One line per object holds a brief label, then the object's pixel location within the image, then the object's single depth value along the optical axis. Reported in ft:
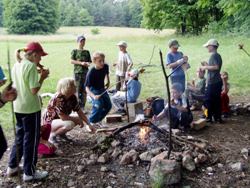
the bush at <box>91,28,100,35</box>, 80.36
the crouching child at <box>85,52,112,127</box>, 16.03
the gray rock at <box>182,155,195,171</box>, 11.68
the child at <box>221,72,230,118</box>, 18.06
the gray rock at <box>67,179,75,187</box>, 11.21
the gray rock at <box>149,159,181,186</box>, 11.05
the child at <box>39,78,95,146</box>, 13.43
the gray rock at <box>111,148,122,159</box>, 12.56
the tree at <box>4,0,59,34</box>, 97.67
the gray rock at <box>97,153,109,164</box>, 12.33
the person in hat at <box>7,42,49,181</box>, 10.58
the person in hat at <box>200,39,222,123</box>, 16.25
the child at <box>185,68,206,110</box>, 19.29
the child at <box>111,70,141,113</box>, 18.48
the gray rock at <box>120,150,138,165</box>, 12.18
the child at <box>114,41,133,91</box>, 21.28
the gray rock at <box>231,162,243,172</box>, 11.95
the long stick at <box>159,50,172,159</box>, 11.89
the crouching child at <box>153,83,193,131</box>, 15.58
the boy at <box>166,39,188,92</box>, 18.39
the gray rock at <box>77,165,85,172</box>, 11.95
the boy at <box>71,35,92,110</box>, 19.18
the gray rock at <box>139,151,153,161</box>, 12.14
